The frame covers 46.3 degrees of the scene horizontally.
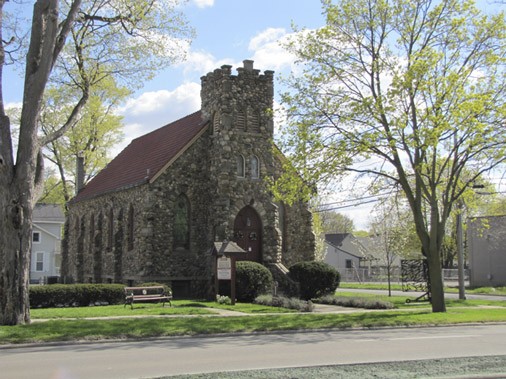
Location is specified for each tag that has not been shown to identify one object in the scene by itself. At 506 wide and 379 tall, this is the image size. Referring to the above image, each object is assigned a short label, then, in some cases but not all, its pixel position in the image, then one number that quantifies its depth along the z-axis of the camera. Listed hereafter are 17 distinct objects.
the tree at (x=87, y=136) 47.00
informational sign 25.11
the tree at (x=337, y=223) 106.94
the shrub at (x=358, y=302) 24.47
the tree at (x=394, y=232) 39.97
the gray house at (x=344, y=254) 81.25
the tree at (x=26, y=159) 16.38
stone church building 29.25
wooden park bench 22.86
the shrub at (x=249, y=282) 26.19
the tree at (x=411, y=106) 20.80
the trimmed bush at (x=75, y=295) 23.25
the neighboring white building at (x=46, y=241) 64.75
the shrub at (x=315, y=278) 28.09
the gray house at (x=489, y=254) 45.00
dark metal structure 32.03
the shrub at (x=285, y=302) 22.55
